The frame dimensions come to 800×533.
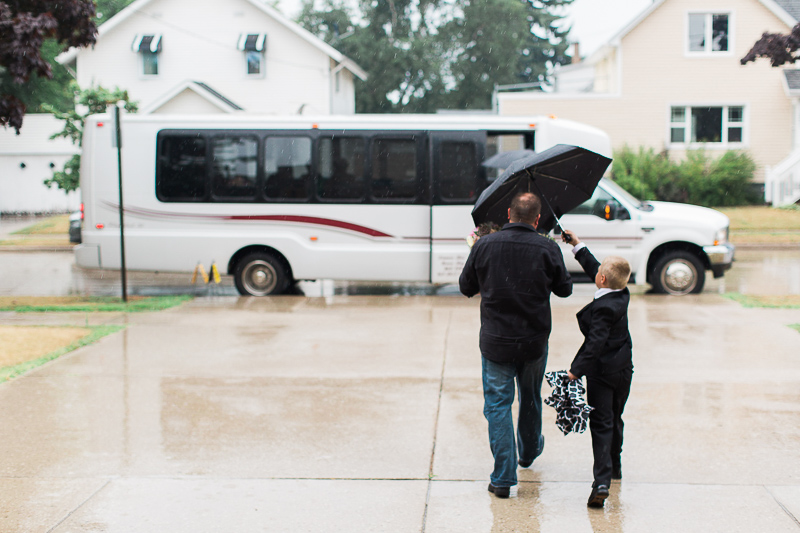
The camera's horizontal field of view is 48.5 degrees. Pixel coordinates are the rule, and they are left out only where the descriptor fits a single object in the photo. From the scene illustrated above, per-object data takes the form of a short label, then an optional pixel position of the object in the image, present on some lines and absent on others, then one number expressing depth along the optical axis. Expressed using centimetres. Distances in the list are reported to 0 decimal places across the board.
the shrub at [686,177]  2730
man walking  475
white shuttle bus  1284
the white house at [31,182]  3597
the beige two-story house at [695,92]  2922
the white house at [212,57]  3275
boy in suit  465
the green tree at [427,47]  5084
